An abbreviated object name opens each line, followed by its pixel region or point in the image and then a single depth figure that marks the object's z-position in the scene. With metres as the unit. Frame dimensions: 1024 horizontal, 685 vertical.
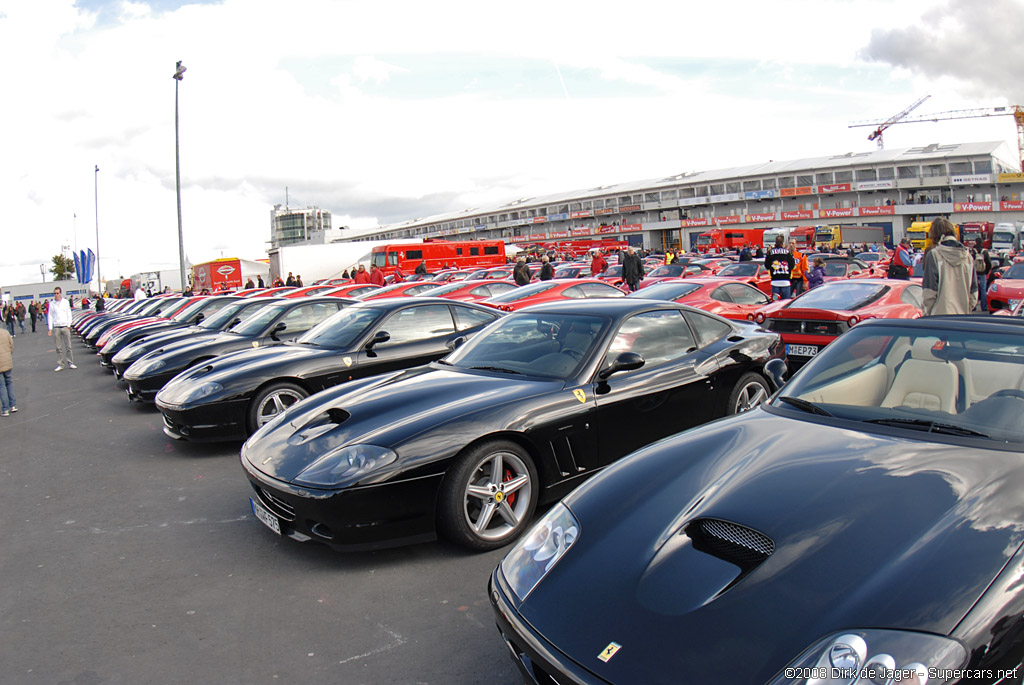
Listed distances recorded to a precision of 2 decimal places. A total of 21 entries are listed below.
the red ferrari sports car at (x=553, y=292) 12.73
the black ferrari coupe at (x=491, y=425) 3.66
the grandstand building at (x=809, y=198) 78.25
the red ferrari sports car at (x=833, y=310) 8.25
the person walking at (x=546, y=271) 18.86
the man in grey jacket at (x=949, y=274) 6.75
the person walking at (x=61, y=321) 14.97
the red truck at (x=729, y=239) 60.25
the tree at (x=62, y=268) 121.13
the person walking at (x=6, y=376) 9.66
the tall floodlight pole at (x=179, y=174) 23.30
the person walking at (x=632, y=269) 17.48
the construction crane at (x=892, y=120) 148.75
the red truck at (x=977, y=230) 44.44
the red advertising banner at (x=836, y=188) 83.94
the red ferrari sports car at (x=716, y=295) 10.95
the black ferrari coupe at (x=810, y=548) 1.69
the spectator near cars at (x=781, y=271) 14.01
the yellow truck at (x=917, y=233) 49.34
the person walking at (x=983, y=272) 12.30
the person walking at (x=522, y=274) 17.58
